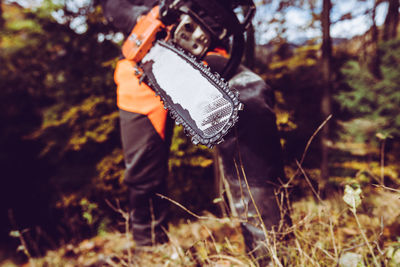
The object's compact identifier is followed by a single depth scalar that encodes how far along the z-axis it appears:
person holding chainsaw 0.82
